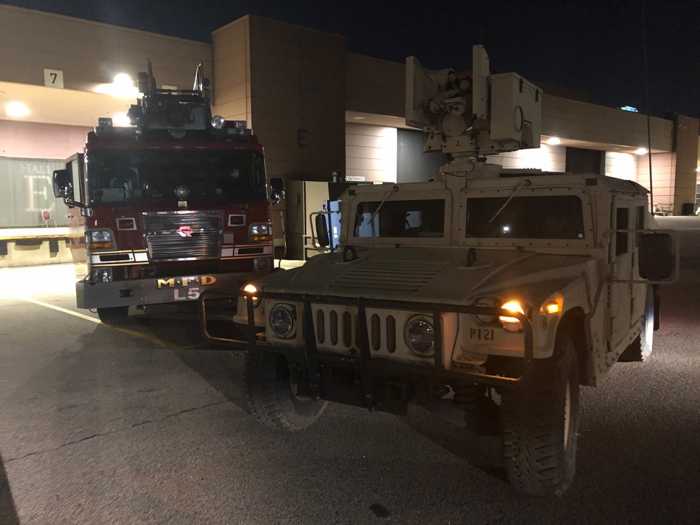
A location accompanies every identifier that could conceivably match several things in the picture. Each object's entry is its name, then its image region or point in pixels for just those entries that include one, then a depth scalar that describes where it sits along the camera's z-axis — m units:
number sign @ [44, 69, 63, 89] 14.82
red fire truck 7.41
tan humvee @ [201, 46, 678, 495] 3.19
